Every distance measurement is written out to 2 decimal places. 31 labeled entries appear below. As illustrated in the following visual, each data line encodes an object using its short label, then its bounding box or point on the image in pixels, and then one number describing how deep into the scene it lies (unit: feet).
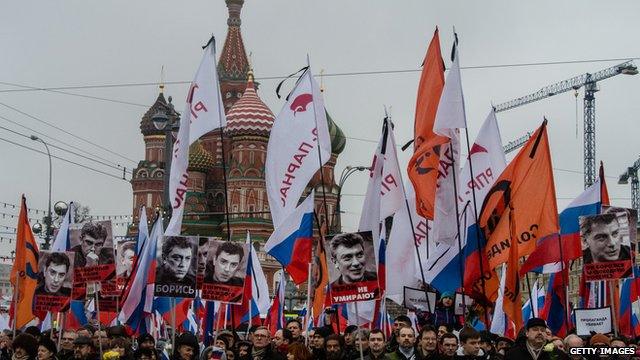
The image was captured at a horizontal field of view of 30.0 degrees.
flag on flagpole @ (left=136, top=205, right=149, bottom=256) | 58.39
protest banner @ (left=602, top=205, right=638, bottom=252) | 43.09
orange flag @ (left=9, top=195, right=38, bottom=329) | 52.19
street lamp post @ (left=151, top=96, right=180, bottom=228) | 76.28
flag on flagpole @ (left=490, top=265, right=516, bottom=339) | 57.41
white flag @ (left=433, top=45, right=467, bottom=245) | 44.75
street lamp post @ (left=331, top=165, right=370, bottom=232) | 99.25
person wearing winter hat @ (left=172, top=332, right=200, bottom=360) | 37.04
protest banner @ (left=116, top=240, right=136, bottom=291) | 57.93
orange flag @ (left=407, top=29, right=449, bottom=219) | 46.57
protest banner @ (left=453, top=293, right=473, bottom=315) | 50.22
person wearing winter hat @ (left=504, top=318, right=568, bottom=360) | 31.91
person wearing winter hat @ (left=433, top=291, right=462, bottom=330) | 49.78
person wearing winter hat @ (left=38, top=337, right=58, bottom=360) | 35.63
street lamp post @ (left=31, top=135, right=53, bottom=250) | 108.68
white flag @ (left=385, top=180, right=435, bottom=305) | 48.37
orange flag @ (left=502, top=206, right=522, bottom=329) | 42.09
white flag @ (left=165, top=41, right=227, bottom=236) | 49.67
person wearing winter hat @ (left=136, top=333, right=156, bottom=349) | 37.64
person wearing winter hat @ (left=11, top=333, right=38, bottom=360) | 34.32
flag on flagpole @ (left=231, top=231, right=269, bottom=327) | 57.72
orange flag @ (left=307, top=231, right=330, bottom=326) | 48.69
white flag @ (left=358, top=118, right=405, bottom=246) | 47.57
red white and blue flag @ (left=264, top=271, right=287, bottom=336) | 67.77
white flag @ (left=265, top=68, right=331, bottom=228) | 49.11
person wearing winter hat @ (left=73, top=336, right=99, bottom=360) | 38.22
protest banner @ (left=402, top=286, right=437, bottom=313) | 47.88
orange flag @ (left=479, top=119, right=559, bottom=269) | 44.75
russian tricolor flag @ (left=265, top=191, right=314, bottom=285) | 48.80
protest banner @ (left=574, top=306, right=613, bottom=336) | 44.50
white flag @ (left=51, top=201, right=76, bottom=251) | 60.95
